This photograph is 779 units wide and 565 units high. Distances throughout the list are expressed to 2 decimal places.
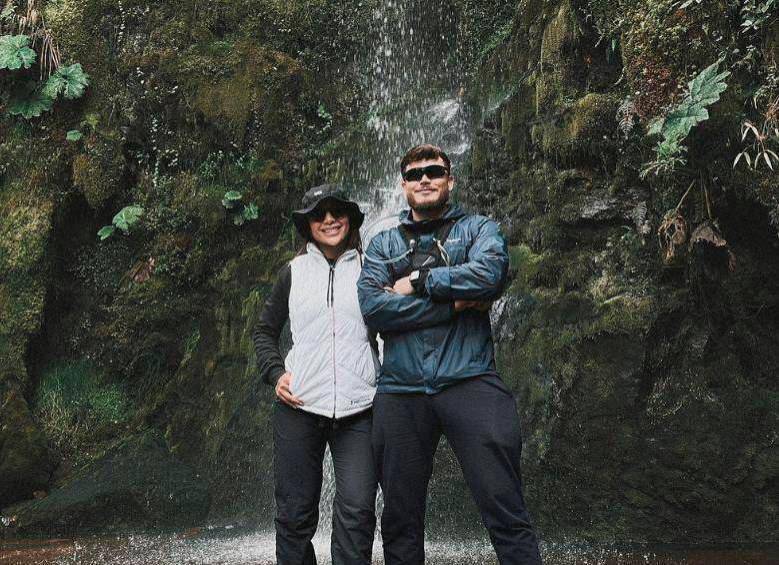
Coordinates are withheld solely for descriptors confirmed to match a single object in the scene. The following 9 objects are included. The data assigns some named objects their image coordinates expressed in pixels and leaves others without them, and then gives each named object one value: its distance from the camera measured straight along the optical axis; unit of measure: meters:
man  3.04
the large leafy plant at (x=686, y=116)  5.35
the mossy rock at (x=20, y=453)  8.02
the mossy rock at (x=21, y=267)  8.83
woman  3.22
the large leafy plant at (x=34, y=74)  9.46
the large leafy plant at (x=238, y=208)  8.92
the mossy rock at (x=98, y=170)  9.34
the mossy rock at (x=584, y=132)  6.67
